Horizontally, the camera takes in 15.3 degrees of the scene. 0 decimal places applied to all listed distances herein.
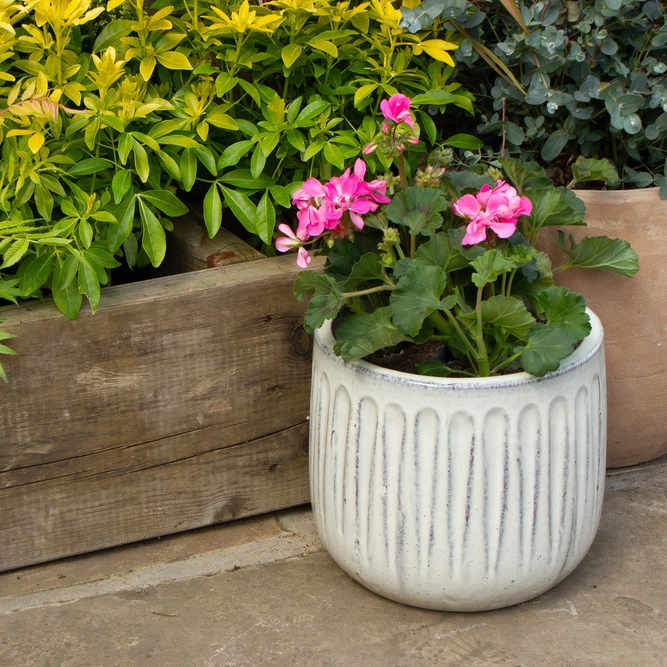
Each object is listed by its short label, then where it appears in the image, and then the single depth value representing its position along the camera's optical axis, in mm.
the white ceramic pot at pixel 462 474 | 2497
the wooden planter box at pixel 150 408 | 2644
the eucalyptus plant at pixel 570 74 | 2687
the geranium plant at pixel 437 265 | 2481
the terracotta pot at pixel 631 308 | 2748
